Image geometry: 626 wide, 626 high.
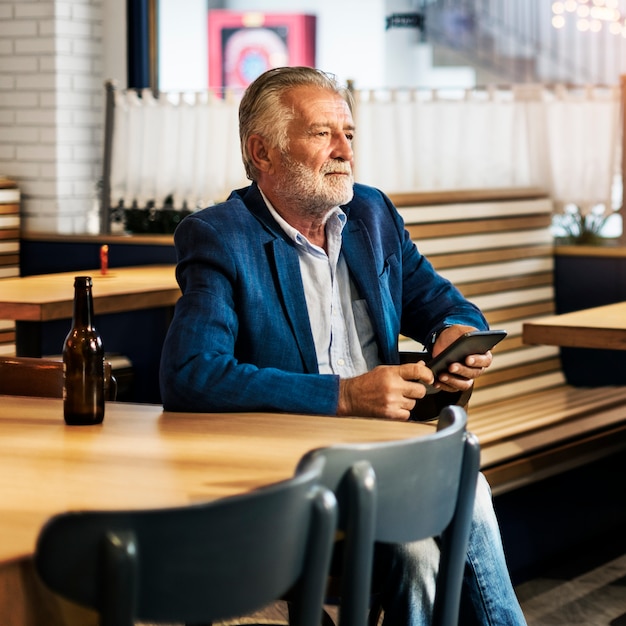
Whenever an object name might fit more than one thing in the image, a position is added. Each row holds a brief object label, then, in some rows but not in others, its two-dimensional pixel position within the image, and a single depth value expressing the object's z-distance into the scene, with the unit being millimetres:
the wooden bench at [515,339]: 3875
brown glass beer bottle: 2039
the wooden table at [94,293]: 3922
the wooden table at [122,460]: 1417
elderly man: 2182
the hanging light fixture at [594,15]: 6727
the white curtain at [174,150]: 6016
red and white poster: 8930
